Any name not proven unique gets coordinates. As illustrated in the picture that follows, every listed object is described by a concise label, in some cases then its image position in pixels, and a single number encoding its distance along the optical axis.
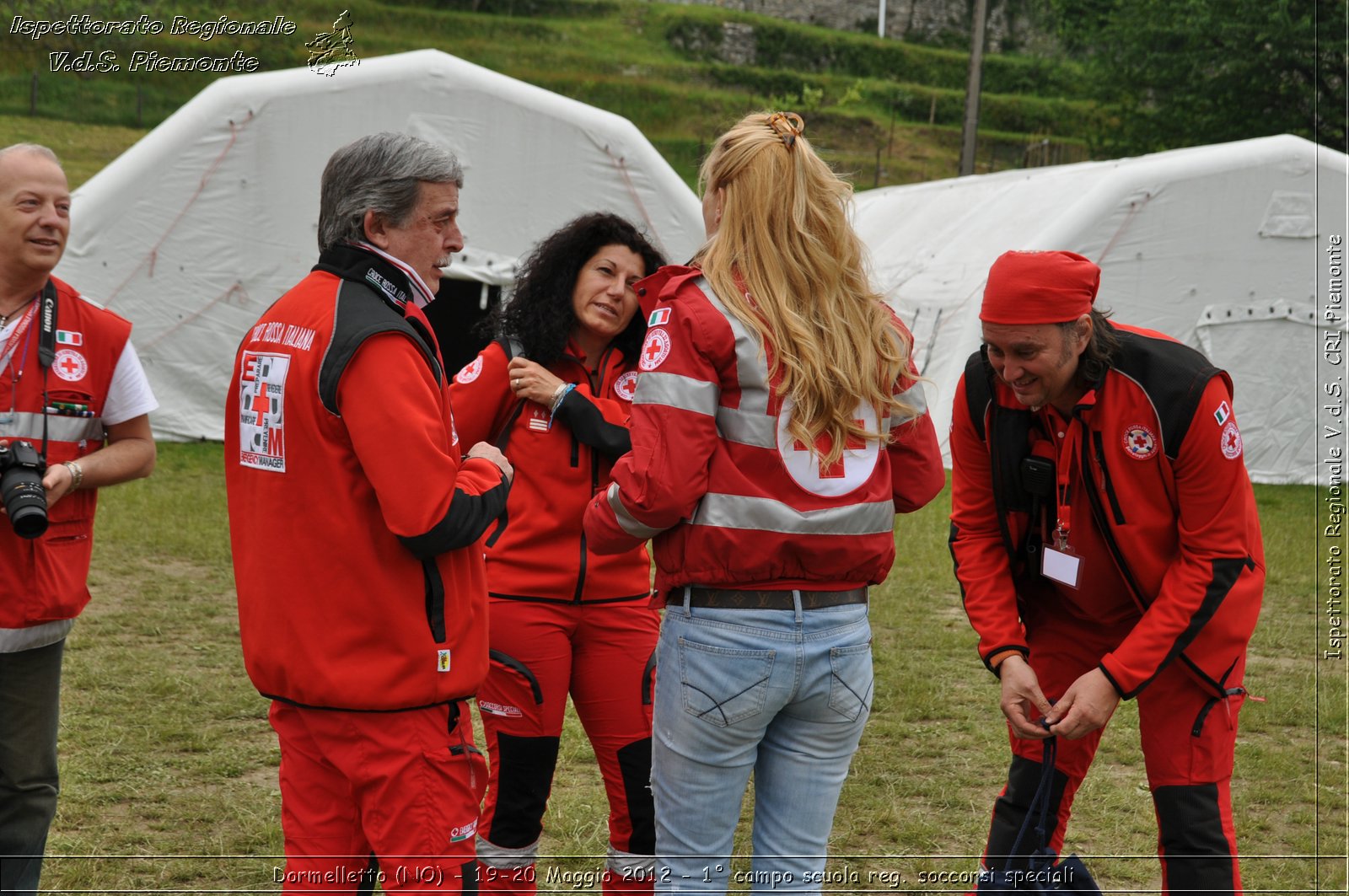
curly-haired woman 2.96
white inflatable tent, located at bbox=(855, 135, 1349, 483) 11.84
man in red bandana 2.58
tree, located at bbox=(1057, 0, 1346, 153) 27.23
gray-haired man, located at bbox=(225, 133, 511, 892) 2.15
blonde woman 2.23
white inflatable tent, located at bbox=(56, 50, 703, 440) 11.17
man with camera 2.80
